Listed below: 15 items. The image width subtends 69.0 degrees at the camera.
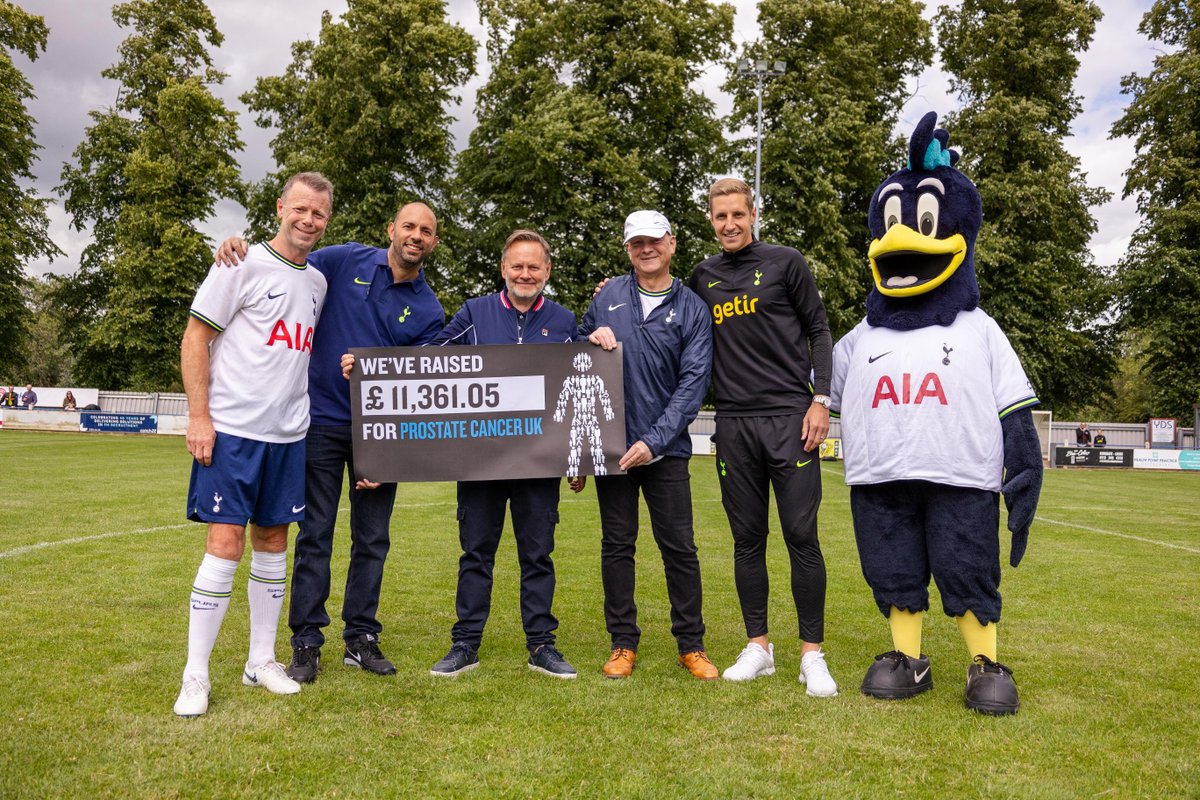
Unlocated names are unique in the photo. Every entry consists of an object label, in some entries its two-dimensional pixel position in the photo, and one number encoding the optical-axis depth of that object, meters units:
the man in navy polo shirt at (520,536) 4.71
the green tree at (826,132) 29.22
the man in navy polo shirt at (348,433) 4.58
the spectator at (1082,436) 31.27
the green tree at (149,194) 32.78
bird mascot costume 4.26
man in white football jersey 3.98
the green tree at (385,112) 28.41
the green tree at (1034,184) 31.16
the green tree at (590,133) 27.41
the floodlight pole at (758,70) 25.09
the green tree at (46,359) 61.97
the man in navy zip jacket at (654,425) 4.75
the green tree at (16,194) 32.06
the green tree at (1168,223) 31.48
